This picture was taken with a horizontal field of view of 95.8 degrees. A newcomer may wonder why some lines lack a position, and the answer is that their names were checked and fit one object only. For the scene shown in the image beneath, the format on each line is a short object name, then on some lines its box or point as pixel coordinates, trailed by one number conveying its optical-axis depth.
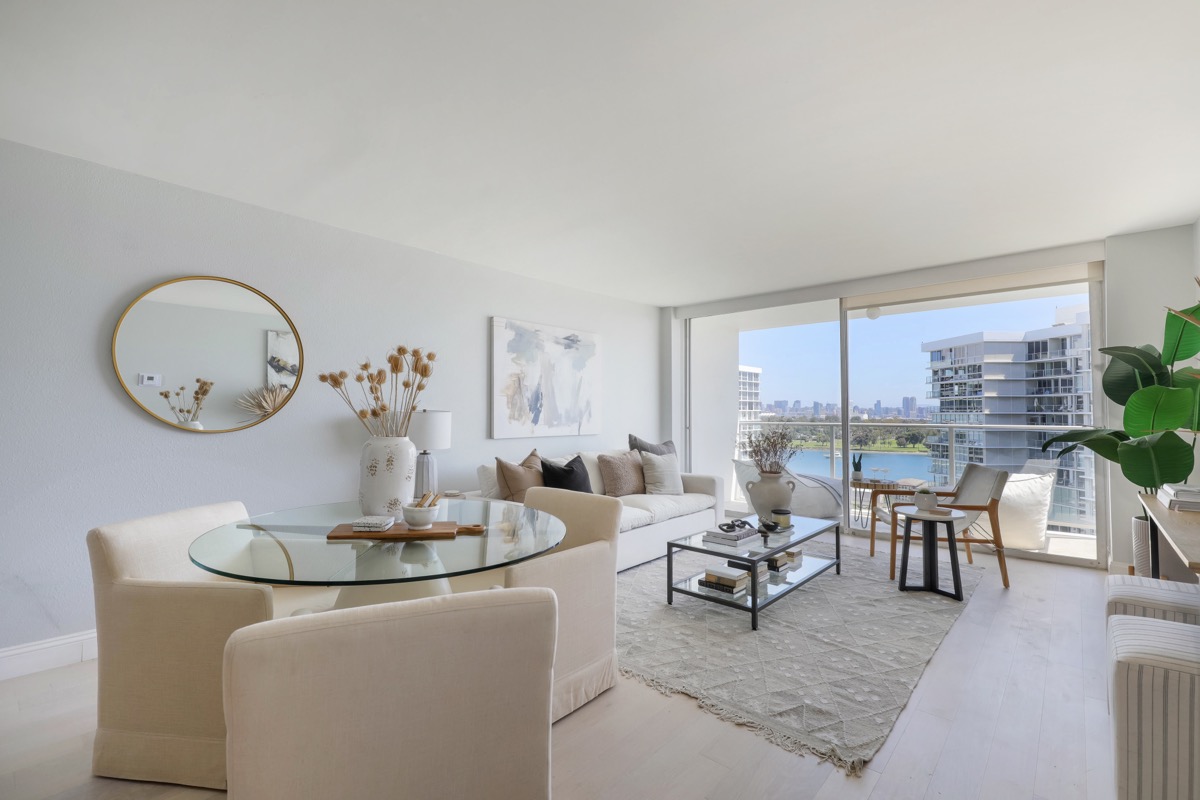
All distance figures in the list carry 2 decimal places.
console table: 1.65
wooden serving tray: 1.79
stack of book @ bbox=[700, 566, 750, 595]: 3.03
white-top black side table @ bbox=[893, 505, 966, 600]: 3.28
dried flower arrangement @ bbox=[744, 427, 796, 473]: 3.61
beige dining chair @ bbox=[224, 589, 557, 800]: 0.81
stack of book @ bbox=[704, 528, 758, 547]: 3.08
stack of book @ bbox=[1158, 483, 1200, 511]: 2.34
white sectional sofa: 3.91
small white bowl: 1.89
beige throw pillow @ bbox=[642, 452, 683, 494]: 4.75
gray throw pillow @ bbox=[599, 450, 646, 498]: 4.57
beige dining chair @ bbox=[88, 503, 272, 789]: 1.61
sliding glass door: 4.25
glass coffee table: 2.88
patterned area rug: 2.03
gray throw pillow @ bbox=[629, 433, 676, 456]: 5.12
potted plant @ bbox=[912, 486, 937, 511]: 3.47
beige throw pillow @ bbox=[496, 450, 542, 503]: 3.75
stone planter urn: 3.52
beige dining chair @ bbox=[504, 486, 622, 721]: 2.01
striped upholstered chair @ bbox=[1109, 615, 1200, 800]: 1.36
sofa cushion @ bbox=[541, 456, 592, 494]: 3.96
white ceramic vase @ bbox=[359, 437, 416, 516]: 2.04
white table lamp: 3.50
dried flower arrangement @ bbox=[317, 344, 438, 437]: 3.44
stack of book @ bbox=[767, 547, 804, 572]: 3.30
